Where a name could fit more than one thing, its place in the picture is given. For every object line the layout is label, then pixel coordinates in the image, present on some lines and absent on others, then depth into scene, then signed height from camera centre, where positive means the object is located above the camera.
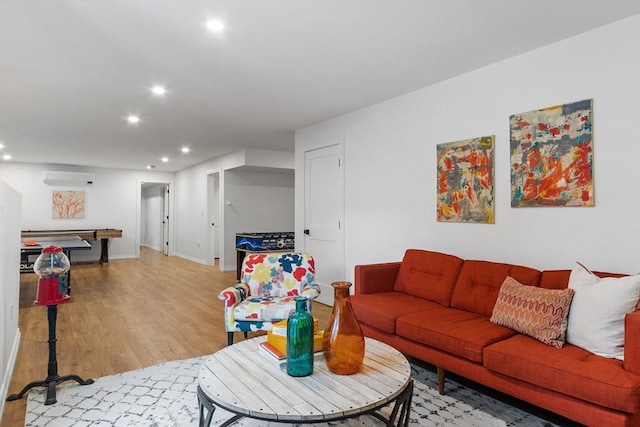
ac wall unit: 8.68 +0.88
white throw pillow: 1.86 -0.52
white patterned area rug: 2.08 -1.17
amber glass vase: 1.63 -0.56
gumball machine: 2.32 -0.39
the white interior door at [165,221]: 10.86 -0.20
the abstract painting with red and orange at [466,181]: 3.06 +0.29
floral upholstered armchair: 2.92 -0.66
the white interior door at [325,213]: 4.68 +0.01
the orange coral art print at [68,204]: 8.88 +0.26
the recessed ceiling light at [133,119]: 4.62 +1.23
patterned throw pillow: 2.06 -0.58
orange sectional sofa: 1.67 -0.72
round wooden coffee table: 1.35 -0.71
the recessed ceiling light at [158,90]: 3.57 +1.23
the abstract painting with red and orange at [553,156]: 2.50 +0.41
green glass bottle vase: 1.61 -0.57
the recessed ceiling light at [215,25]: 2.35 +1.23
